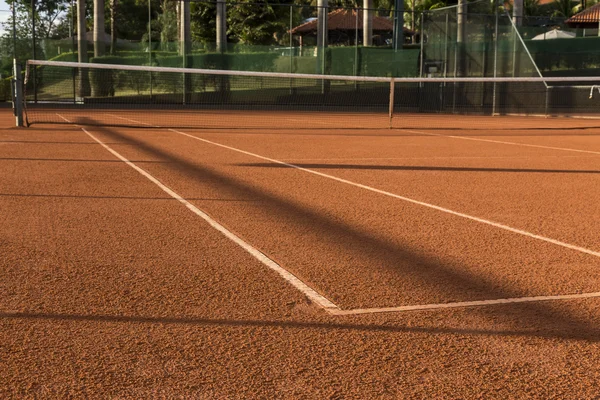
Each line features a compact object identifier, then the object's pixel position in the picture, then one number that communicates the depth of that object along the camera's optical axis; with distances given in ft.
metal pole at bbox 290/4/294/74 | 103.89
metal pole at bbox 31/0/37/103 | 91.88
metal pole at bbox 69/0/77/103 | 95.20
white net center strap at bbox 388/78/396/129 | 57.93
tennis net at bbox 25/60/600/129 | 79.82
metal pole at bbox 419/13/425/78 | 100.68
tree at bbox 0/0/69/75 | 98.73
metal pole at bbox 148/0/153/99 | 99.90
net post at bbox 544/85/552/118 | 85.87
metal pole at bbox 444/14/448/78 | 98.27
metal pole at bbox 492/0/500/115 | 91.67
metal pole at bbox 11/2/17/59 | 96.92
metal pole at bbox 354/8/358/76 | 105.29
